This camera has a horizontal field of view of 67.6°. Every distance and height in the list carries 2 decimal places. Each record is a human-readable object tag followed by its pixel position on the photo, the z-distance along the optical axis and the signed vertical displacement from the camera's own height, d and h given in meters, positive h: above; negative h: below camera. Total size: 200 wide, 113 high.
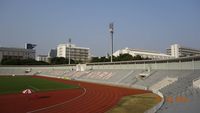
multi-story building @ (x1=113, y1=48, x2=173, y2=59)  104.35 +6.22
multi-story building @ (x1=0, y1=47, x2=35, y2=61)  87.19 +4.72
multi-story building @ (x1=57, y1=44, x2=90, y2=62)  111.93 +6.81
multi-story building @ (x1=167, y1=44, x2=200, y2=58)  113.36 +8.75
